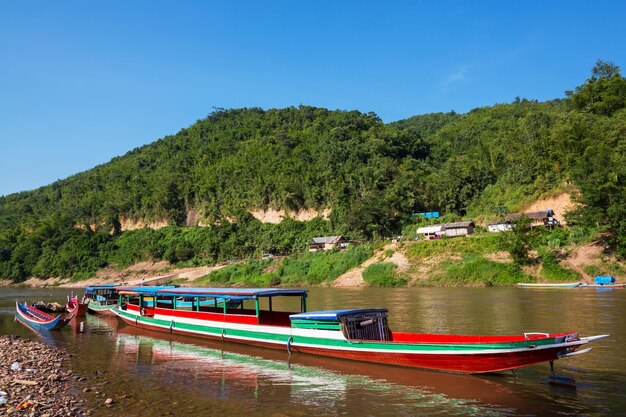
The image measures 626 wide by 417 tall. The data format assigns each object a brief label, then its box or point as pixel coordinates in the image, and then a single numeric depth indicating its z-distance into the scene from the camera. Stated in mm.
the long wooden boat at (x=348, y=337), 13531
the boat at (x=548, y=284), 46350
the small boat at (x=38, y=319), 28578
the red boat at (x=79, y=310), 29823
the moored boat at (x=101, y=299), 36262
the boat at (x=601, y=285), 43812
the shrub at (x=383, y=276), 60938
